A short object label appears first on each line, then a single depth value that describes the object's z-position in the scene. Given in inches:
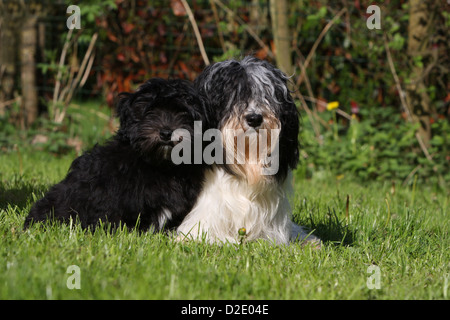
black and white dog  131.5
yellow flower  271.9
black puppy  130.6
